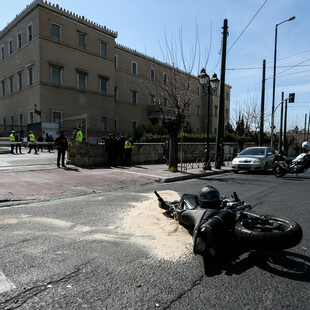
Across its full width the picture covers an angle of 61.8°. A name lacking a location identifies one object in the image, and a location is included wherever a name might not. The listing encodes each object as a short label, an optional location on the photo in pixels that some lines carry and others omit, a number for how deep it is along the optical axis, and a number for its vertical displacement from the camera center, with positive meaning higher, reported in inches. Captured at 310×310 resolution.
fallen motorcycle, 113.7 -42.6
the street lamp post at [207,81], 531.2 +115.2
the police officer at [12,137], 802.7 -9.1
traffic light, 828.0 +129.9
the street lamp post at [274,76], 837.2 +195.5
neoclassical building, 1125.1 +304.0
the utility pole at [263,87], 795.4 +154.4
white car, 517.3 -48.3
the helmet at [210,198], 143.2 -34.4
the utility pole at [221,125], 567.8 +26.4
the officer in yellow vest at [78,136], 564.7 -2.4
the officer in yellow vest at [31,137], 857.7 -10.7
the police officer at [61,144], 485.1 -17.6
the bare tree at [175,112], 491.8 +49.9
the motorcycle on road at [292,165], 460.4 -50.1
